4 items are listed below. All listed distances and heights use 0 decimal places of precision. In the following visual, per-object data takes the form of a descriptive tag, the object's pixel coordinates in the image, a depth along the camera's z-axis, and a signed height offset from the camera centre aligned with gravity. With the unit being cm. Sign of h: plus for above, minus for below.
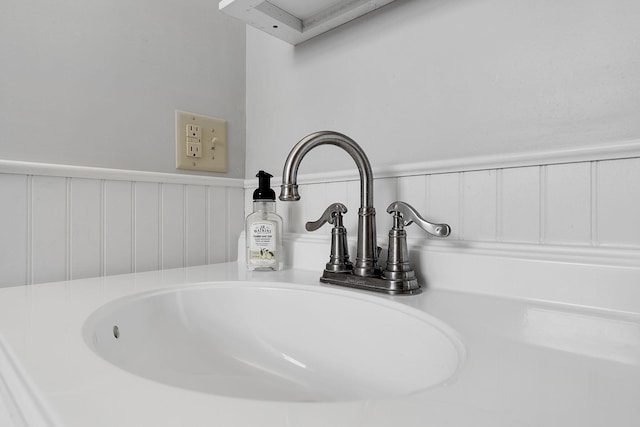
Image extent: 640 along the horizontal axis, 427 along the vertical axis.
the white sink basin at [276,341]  45 -18
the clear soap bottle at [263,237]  78 -5
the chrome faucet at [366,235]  57 -4
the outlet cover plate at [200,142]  90 +18
